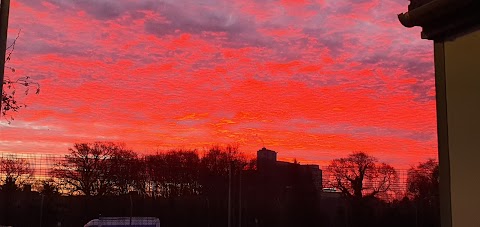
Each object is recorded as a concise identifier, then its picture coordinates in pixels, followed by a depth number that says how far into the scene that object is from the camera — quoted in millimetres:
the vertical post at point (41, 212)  27312
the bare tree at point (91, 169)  36250
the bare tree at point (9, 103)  9527
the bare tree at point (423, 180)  37375
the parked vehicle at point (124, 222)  20391
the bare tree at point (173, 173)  38138
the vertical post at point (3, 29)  4094
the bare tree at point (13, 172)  25812
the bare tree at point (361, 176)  39469
